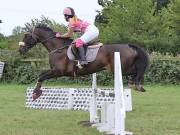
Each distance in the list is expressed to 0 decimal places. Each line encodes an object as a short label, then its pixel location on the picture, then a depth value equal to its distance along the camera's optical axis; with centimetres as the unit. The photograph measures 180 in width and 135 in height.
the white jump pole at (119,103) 791
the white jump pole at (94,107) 1061
